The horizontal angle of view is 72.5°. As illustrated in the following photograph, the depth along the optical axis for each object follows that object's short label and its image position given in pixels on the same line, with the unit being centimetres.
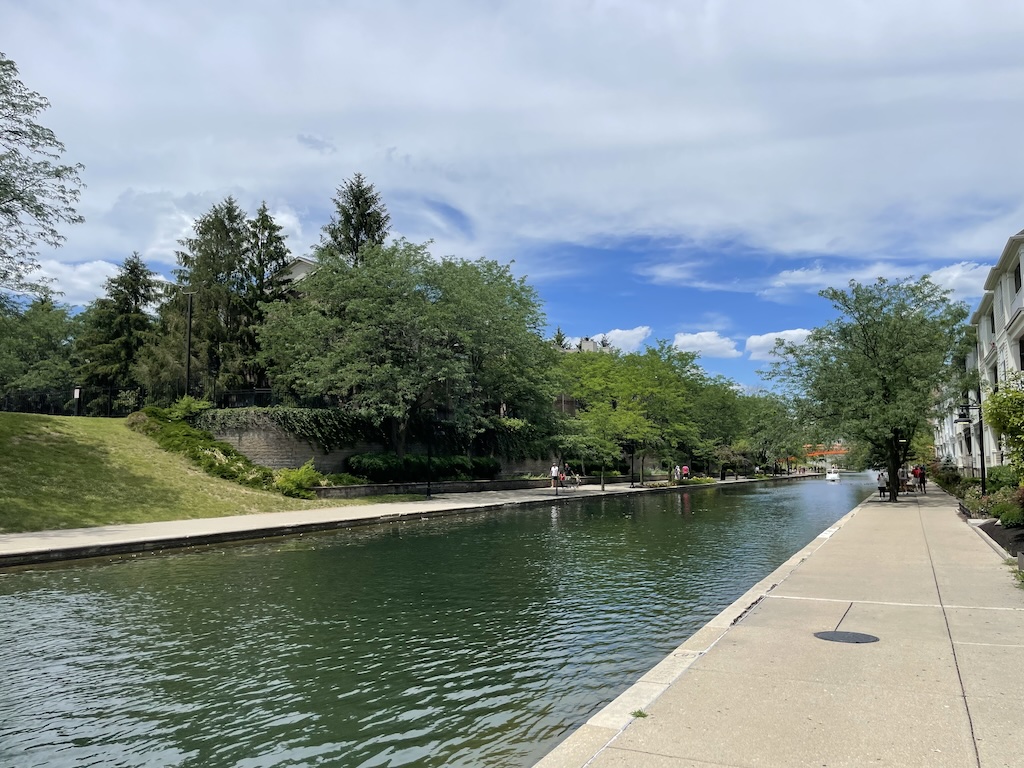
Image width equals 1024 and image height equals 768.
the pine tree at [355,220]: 4994
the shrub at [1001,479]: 2103
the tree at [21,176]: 2375
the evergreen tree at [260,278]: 4544
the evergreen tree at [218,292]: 4378
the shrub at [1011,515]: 1533
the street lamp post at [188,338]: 3784
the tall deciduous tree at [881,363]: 3216
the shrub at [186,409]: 3444
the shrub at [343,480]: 3363
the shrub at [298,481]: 2950
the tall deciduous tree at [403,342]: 3456
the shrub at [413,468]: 3609
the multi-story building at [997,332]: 3052
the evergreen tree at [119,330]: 5125
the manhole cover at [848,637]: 715
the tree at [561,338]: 9928
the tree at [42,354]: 5278
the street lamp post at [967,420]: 2434
